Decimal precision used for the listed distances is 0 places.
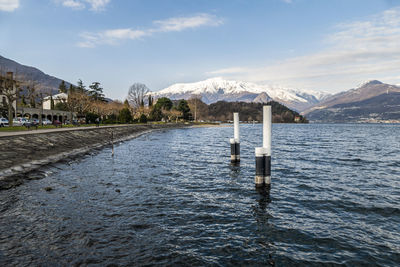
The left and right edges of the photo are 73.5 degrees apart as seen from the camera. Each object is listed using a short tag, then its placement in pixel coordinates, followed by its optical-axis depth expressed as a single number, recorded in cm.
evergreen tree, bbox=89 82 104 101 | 14810
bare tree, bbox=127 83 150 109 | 14950
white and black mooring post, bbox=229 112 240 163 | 2623
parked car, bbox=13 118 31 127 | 5897
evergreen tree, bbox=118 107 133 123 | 10643
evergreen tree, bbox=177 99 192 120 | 18262
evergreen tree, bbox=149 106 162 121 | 14716
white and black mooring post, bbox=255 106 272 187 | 1630
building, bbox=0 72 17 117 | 5468
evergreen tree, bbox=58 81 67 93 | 16765
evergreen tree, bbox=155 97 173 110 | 17308
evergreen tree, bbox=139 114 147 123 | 12006
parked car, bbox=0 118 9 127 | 5291
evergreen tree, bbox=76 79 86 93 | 15438
